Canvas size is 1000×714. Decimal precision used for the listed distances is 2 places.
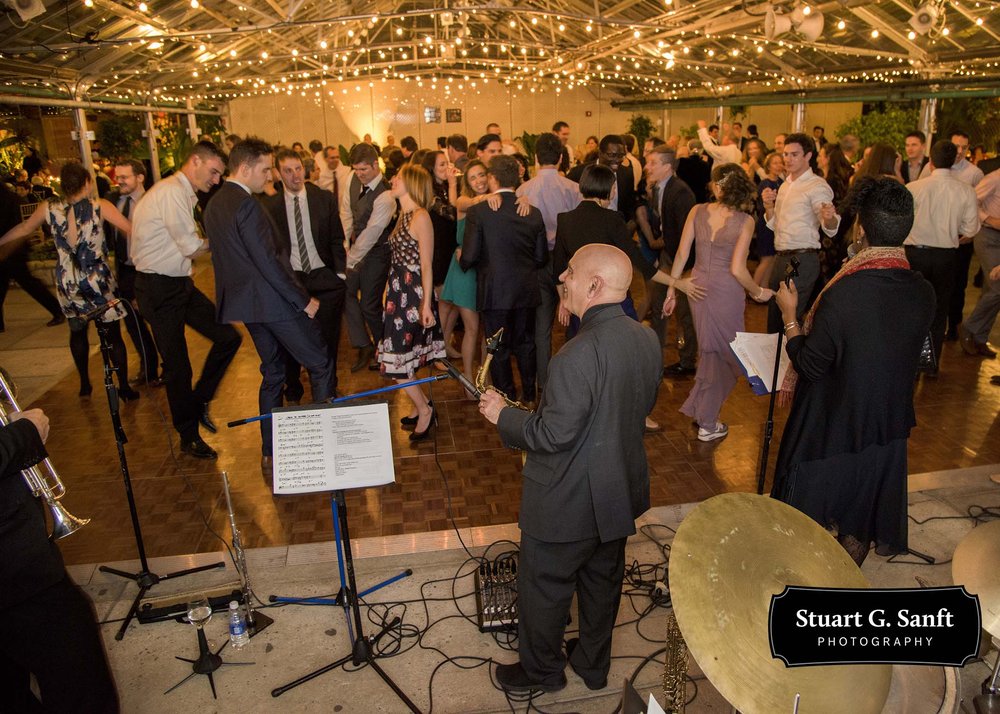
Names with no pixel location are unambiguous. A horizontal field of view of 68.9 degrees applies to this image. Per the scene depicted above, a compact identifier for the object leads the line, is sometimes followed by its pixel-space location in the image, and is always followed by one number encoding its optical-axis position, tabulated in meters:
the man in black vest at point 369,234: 5.04
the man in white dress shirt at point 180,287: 4.40
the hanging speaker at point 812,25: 7.49
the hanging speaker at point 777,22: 7.57
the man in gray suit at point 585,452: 2.20
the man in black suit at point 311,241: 4.94
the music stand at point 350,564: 2.54
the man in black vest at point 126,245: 5.21
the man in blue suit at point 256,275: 3.75
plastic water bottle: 2.87
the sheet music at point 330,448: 2.51
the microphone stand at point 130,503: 3.07
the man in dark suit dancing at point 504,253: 4.52
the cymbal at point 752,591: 1.35
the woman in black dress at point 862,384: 2.64
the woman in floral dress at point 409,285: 4.38
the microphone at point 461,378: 2.52
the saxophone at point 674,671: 2.08
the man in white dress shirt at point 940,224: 5.41
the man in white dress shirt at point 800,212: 4.97
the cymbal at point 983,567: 2.08
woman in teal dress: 5.04
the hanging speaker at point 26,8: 6.64
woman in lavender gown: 4.25
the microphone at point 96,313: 3.14
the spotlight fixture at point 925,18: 7.75
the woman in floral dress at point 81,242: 4.90
